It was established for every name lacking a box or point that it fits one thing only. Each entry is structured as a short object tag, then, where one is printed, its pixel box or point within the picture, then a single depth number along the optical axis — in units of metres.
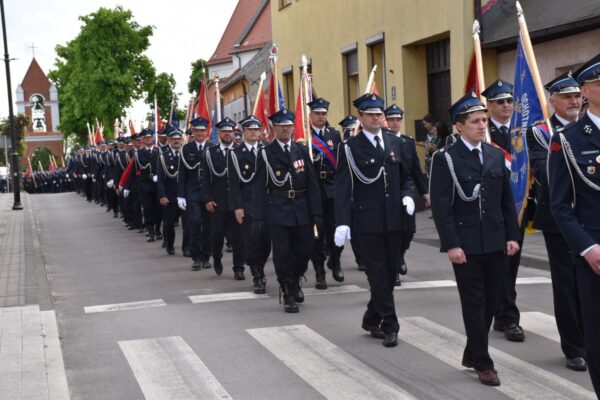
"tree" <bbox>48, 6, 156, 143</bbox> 66.81
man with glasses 8.07
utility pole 33.09
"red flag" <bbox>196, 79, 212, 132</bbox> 18.18
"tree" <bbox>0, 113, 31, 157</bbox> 80.19
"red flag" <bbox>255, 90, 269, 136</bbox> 15.17
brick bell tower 137.88
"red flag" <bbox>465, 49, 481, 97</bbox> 9.22
